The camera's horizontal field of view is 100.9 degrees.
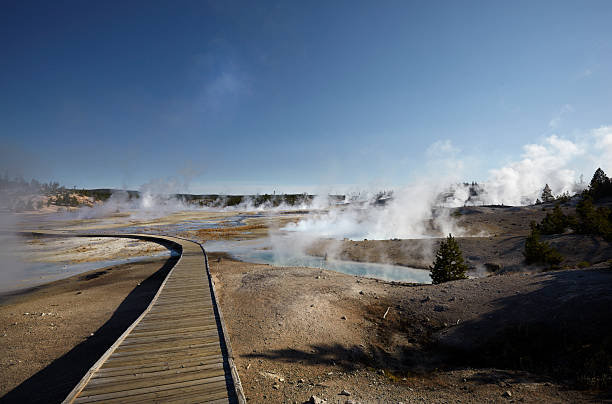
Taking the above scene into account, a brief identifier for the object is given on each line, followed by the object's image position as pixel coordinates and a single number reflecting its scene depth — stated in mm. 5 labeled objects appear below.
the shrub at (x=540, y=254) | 20500
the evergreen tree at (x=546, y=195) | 84988
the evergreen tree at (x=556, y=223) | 27094
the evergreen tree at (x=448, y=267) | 17125
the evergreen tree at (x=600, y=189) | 48594
